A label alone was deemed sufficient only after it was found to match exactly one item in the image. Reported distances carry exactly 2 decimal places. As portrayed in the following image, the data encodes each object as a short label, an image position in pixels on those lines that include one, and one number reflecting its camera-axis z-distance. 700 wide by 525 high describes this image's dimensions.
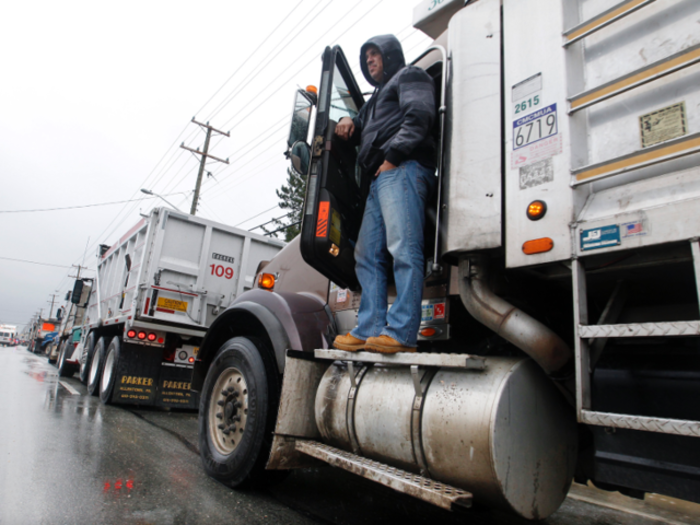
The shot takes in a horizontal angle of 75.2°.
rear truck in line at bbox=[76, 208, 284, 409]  6.96
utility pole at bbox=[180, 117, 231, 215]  23.12
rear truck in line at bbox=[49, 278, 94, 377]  12.43
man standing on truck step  2.43
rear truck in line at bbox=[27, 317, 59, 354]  51.12
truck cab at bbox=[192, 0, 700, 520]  1.65
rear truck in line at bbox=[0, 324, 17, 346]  120.55
